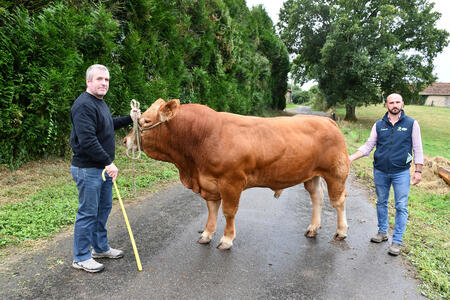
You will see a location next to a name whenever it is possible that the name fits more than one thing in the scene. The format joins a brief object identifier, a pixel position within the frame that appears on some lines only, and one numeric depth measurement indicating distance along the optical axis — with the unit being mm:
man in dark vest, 3916
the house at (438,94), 56044
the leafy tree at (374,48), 23359
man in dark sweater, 2861
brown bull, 3543
